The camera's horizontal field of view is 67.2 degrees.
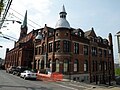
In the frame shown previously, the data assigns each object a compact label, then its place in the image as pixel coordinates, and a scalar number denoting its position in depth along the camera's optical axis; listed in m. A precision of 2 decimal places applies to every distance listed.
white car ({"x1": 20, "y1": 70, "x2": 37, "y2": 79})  15.12
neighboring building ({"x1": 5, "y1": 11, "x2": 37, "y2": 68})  27.18
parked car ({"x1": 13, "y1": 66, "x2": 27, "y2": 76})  19.71
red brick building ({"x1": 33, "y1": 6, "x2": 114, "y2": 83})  19.06
